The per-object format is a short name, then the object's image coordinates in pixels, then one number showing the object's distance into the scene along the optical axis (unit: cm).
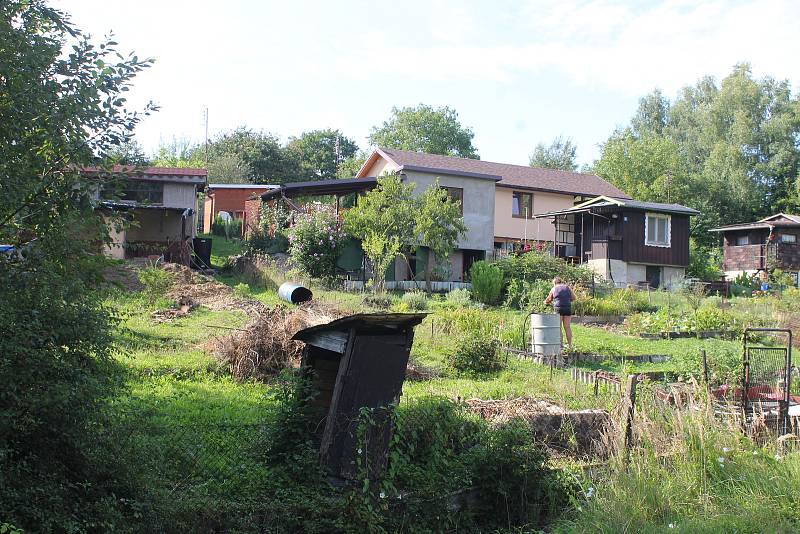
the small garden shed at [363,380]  765
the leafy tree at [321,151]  6072
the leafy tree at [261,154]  5478
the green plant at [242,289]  1951
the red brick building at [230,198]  4447
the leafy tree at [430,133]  6138
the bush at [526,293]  2100
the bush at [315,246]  2473
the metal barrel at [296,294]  1814
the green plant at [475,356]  1311
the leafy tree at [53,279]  535
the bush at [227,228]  4077
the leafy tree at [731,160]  4994
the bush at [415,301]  2006
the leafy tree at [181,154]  4941
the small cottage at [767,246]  4019
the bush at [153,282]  1670
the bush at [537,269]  2528
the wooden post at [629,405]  838
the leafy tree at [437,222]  2466
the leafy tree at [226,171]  5112
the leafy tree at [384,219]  2417
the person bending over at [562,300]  1606
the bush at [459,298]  2081
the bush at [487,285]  2330
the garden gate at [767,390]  908
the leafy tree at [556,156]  7094
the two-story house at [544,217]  3062
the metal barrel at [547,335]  1479
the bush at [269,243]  2898
